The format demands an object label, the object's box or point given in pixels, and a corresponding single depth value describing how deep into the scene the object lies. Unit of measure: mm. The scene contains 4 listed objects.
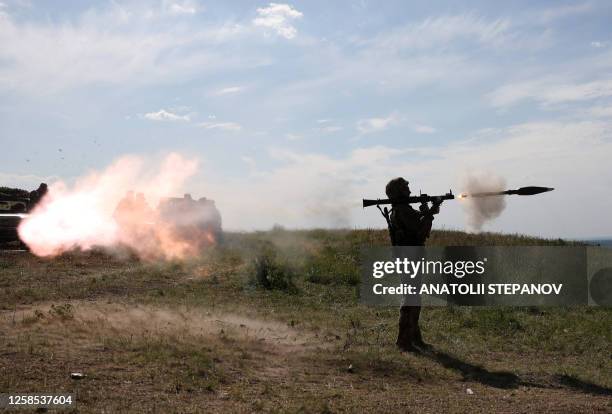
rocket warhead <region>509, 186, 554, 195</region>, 11019
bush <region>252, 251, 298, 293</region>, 18891
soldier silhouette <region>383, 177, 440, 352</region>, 11859
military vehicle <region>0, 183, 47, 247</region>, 25656
